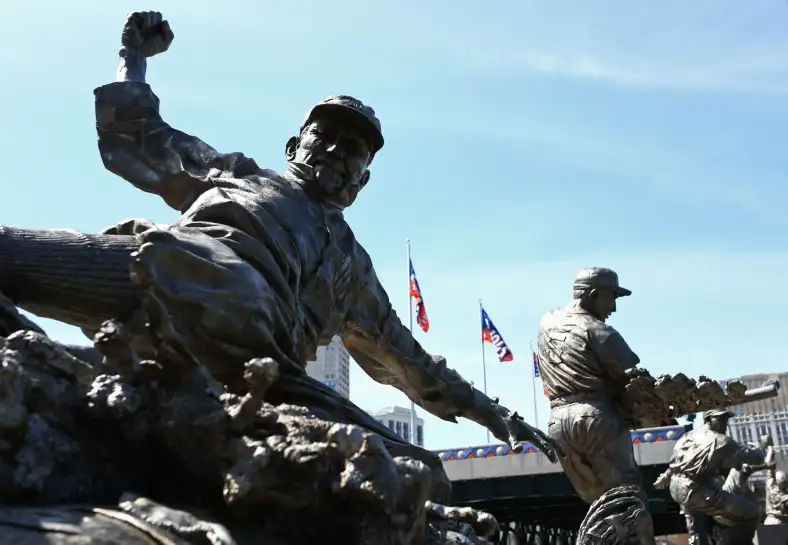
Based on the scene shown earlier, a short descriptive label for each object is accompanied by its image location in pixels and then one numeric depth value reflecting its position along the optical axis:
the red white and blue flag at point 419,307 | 23.05
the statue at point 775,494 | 15.80
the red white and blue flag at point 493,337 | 25.50
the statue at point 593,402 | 6.63
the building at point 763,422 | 57.97
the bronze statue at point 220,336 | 2.11
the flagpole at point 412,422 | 21.83
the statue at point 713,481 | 10.41
